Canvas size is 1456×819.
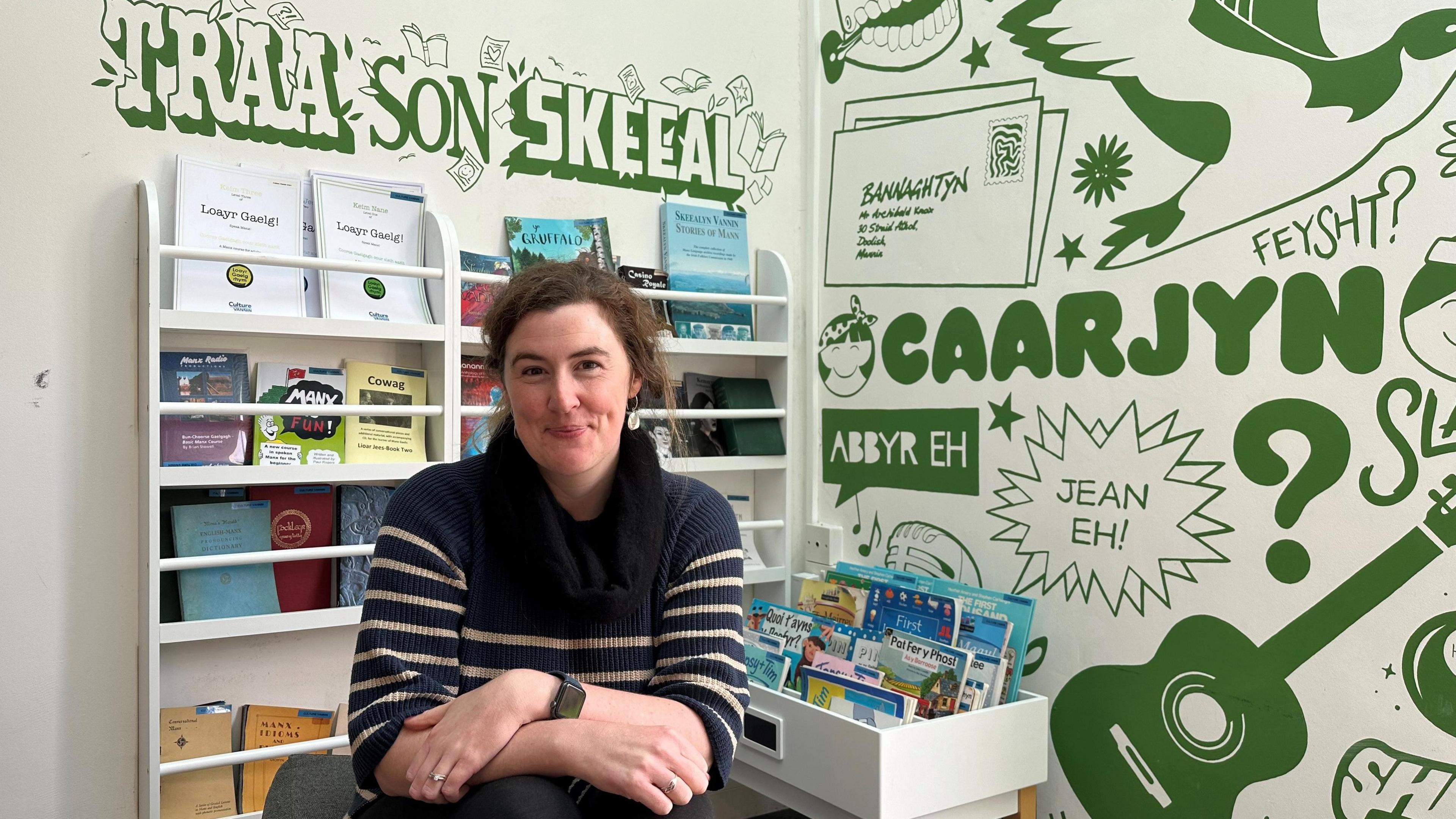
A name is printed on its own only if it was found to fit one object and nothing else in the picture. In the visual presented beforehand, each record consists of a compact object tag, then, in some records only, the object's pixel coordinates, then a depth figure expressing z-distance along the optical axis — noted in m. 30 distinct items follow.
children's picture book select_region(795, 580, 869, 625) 2.50
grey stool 1.57
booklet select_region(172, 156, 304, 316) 2.07
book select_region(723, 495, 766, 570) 2.84
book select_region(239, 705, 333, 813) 2.16
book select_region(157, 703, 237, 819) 2.07
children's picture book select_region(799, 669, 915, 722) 2.06
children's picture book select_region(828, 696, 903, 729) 2.08
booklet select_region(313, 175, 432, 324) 2.22
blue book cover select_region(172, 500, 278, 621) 2.08
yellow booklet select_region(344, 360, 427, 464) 2.24
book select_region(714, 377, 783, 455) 2.77
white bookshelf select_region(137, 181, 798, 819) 1.99
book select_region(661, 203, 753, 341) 2.72
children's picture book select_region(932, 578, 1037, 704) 2.23
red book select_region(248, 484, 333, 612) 2.20
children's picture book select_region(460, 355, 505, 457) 2.40
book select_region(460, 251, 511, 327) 2.41
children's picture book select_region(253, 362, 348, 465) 2.15
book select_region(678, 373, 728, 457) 2.74
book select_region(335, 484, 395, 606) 2.24
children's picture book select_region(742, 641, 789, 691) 2.34
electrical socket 2.82
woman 1.34
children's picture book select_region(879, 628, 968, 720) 2.15
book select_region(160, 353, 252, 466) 2.06
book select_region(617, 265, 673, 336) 2.65
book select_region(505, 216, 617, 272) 2.49
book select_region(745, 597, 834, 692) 2.39
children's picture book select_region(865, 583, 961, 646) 2.26
